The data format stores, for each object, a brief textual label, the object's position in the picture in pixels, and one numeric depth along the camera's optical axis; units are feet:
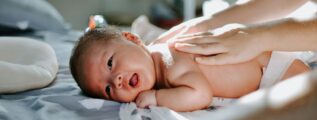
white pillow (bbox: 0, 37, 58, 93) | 3.99
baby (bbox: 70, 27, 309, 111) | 3.51
